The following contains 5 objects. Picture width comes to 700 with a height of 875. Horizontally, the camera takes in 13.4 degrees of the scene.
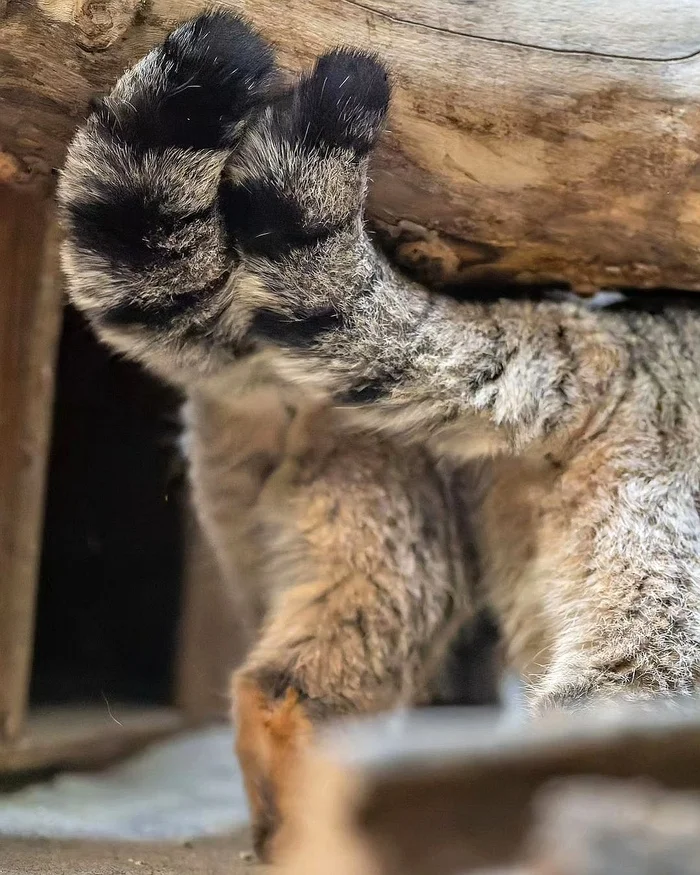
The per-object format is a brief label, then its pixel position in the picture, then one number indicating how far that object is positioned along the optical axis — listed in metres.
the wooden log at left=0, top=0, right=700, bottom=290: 1.20
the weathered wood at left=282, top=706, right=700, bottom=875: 0.95
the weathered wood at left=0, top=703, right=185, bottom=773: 1.39
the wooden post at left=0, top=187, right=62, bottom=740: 1.35
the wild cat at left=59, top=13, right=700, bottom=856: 1.18
